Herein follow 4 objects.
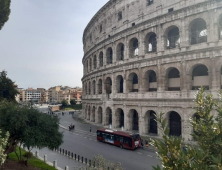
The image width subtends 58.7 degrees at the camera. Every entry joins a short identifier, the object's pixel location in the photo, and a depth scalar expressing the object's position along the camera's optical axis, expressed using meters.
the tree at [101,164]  12.04
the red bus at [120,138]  21.22
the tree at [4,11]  18.31
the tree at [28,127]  13.82
